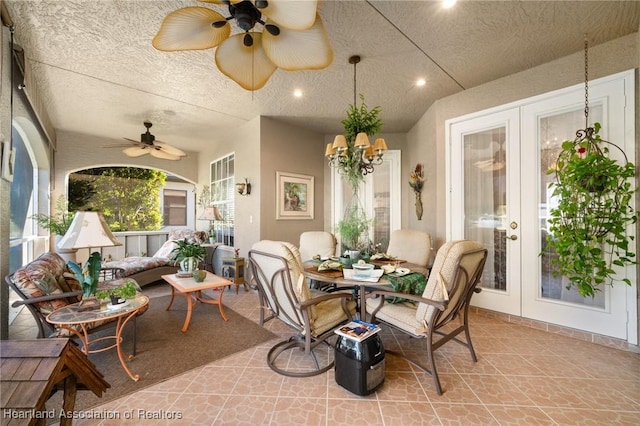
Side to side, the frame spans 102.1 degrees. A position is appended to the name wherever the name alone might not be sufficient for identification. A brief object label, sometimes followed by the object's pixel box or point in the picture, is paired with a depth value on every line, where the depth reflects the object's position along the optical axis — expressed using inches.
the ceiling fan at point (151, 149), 163.2
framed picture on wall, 180.4
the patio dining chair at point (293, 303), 76.0
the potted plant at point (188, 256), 130.9
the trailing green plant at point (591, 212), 87.1
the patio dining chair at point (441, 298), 70.6
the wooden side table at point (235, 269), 171.6
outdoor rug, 76.3
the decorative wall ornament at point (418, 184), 168.7
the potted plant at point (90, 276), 83.5
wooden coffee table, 111.3
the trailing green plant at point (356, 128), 114.0
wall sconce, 179.3
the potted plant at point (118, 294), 82.1
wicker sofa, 164.9
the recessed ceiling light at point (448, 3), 78.1
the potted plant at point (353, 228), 165.9
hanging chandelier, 112.2
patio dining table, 81.5
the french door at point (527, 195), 96.3
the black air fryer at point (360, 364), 69.0
